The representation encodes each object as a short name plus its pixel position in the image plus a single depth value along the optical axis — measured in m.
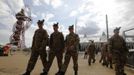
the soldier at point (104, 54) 5.96
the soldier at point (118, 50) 3.08
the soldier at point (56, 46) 3.46
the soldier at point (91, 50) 6.43
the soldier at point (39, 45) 3.32
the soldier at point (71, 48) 3.44
